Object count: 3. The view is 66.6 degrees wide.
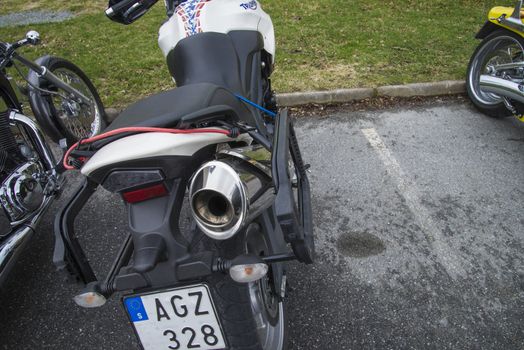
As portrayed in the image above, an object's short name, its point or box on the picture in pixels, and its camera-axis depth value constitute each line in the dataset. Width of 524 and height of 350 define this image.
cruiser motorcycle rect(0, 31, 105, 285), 2.29
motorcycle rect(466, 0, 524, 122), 3.06
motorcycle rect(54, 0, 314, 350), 1.16
